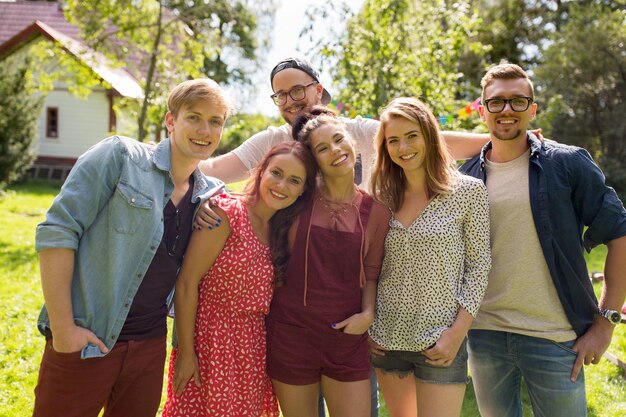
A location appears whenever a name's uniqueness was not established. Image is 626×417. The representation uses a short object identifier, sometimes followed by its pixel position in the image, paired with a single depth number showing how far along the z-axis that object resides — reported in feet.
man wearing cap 11.43
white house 69.56
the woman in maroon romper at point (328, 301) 9.55
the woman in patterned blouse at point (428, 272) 9.36
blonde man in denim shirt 8.07
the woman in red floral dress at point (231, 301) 9.55
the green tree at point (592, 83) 55.47
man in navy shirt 9.36
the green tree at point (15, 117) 51.34
